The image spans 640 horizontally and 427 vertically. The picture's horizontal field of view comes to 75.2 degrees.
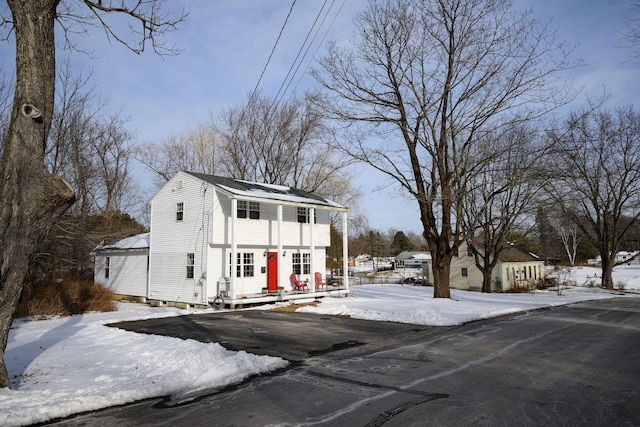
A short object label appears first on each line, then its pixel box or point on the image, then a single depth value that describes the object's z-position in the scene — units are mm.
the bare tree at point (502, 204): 19422
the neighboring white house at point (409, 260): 68212
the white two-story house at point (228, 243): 18828
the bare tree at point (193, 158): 40281
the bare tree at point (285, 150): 37250
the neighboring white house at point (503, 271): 39375
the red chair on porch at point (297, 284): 21212
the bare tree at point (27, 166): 5183
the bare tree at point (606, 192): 30641
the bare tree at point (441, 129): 17328
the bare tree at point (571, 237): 60597
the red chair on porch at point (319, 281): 22500
